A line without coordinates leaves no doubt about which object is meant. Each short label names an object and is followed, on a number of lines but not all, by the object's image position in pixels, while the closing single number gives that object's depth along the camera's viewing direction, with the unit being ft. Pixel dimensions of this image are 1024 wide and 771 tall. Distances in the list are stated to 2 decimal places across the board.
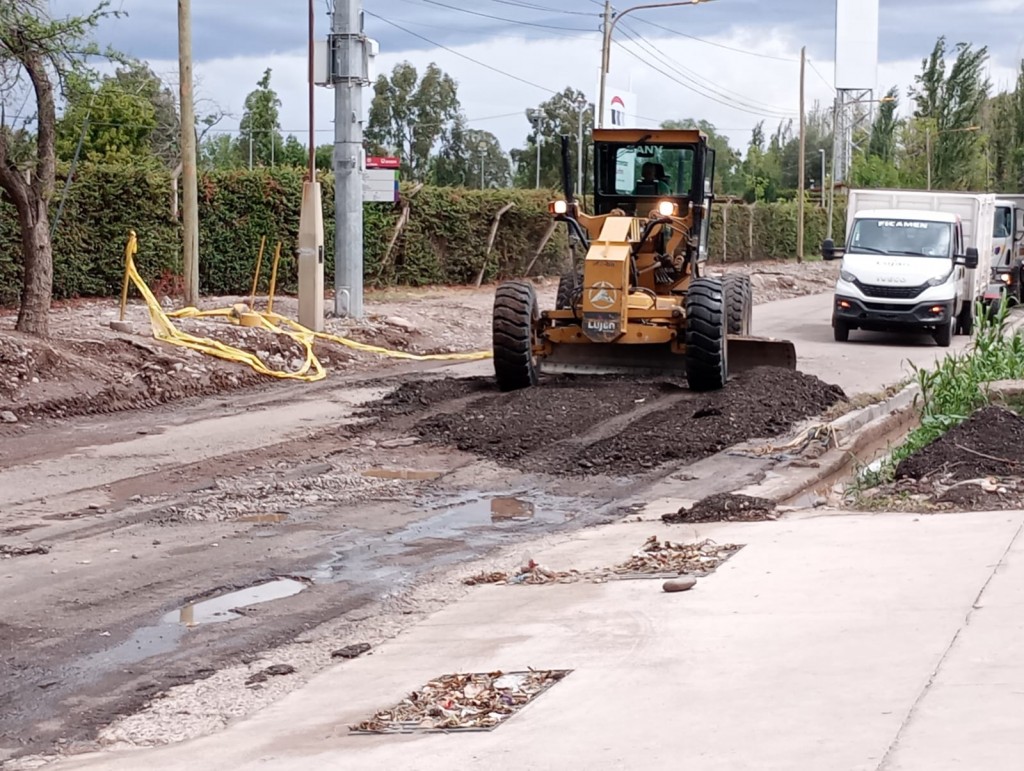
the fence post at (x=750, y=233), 178.29
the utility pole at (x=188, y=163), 70.08
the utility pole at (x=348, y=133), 73.15
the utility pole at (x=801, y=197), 169.89
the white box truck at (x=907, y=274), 76.23
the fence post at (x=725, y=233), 165.68
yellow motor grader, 51.11
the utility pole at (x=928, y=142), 192.59
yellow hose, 59.06
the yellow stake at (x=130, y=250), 59.57
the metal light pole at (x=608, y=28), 131.86
